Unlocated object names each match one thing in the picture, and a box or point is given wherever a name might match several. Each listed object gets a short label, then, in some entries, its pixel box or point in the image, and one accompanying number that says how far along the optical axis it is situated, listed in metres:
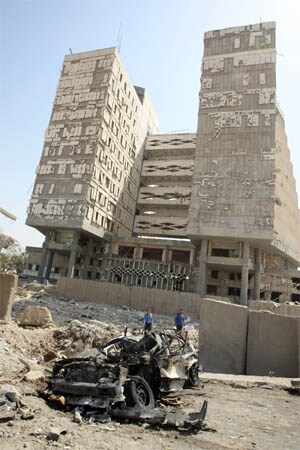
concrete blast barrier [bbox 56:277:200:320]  29.64
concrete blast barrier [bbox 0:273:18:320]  9.64
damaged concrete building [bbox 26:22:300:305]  43.75
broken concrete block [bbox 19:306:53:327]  13.80
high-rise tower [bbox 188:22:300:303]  42.78
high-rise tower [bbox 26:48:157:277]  48.53
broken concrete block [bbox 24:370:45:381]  6.98
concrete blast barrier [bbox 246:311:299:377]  10.80
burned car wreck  5.71
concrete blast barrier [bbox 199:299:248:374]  11.34
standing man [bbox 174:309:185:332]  16.02
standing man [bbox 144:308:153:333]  15.63
